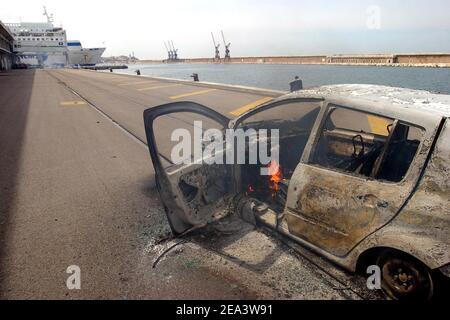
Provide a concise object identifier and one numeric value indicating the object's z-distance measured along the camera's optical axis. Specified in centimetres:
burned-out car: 232
